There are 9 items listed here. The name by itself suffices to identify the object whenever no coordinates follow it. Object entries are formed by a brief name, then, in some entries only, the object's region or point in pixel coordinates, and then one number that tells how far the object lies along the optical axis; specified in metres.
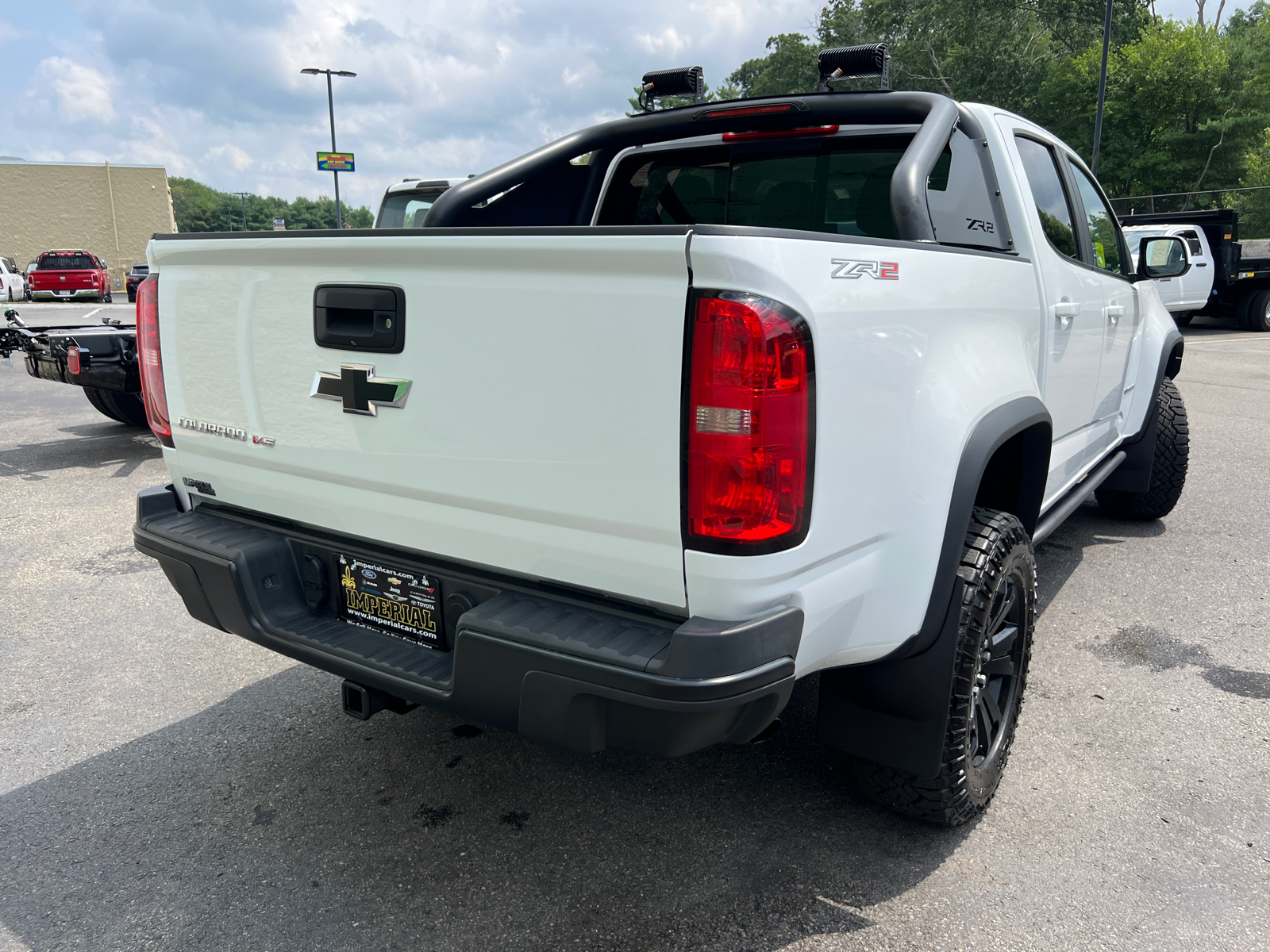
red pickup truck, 30.39
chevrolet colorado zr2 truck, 1.75
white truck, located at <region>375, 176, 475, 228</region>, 9.72
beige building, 48.50
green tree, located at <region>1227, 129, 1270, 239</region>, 27.80
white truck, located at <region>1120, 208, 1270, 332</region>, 16.00
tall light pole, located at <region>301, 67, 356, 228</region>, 30.19
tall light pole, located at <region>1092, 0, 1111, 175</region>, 24.84
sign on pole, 30.14
